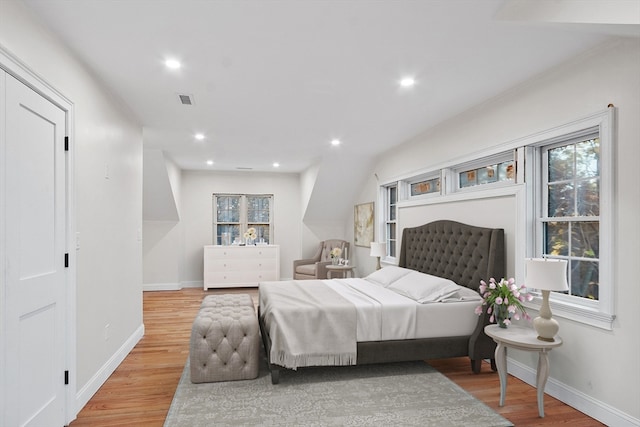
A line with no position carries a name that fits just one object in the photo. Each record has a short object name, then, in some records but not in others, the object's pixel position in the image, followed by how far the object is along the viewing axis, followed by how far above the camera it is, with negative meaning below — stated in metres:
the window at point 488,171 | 3.61 +0.45
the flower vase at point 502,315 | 2.90 -0.74
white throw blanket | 3.05 -0.95
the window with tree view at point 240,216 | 8.19 -0.01
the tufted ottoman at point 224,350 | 3.08 -1.07
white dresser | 7.55 -0.97
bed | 3.12 -0.87
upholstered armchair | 7.03 -0.89
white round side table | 2.55 -0.86
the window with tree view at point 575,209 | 2.77 +0.05
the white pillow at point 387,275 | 4.27 -0.68
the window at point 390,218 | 6.19 -0.04
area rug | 2.52 -1.33
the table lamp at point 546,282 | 2.49 -0.43
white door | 1.92 -0.23
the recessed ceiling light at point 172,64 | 2.79 +1.10
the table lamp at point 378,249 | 5.54 -0.48
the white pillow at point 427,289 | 3.45 -0.67
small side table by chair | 6.41 -0.88
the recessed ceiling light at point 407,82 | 3.15 +1.10
